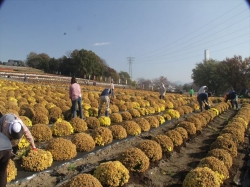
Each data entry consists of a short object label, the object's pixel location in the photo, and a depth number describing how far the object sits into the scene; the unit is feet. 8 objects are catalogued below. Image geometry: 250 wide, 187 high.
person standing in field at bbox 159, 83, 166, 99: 50.03
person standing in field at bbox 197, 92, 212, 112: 35.91
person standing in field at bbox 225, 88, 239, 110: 44.42
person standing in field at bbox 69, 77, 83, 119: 23.44
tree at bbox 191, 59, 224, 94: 123.99
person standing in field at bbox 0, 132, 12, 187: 8.09
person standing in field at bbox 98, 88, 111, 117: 26.40
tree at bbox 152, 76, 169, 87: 235.58
